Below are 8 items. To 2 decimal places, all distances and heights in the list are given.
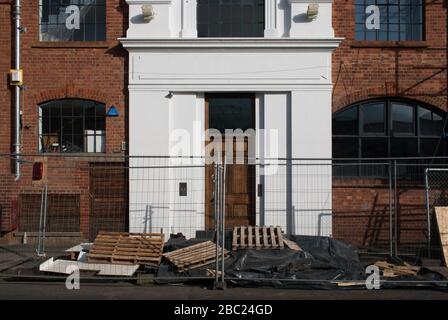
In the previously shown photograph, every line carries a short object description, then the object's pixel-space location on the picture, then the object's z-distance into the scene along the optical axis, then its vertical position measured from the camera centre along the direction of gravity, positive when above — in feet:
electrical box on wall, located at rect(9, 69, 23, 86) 41.65 +7.47
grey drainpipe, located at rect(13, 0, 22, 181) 41.75 +6.68
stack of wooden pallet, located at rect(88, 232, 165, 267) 31.94 -4.57
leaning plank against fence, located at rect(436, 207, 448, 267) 33.37 -3.31
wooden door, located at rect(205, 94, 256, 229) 41.57 -1.65
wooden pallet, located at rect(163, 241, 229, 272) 30.25 -4.80
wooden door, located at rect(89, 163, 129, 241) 41.16 -1.90
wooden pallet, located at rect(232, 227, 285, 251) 32.73 -4.03
